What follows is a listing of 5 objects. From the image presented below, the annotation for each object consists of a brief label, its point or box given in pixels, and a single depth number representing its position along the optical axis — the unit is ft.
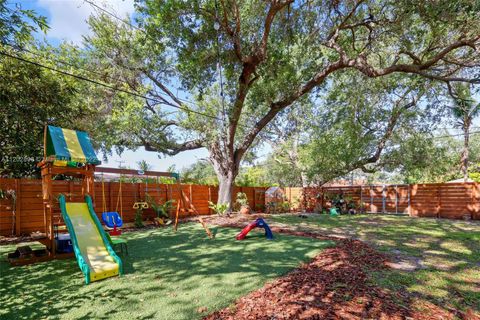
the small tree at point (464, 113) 41.23
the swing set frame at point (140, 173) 26.13
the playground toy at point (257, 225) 22.79
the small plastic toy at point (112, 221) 23.46
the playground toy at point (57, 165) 17.37
